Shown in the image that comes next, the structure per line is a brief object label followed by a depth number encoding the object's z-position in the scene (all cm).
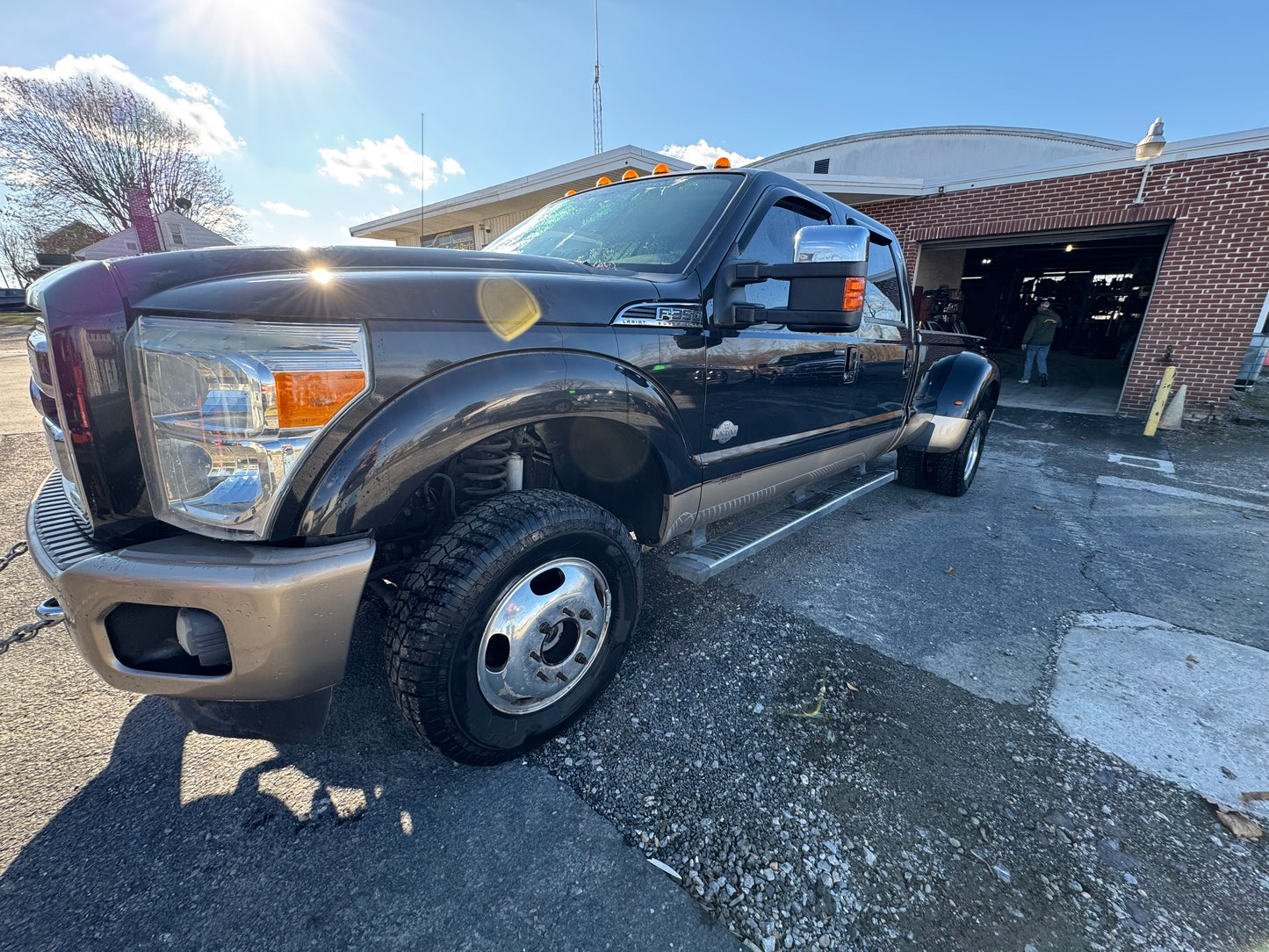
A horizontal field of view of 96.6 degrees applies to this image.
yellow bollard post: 803
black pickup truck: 125
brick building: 786
